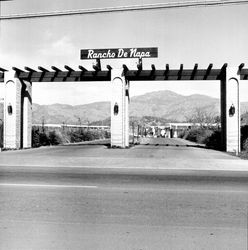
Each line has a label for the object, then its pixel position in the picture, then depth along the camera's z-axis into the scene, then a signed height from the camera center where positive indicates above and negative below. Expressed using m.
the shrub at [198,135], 40.16 -1.32
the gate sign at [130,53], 25.08 +4.48
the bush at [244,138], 23.86 -0.95
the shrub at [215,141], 29.07 -1.39
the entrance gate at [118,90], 23.20 +2.12
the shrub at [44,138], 29.55 -1.23
